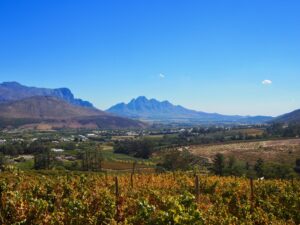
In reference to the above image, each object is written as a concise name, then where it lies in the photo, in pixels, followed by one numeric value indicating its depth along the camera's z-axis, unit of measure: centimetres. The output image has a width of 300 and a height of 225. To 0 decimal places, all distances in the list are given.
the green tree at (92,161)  8810
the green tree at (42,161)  8794
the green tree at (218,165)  7268
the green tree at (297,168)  7541
